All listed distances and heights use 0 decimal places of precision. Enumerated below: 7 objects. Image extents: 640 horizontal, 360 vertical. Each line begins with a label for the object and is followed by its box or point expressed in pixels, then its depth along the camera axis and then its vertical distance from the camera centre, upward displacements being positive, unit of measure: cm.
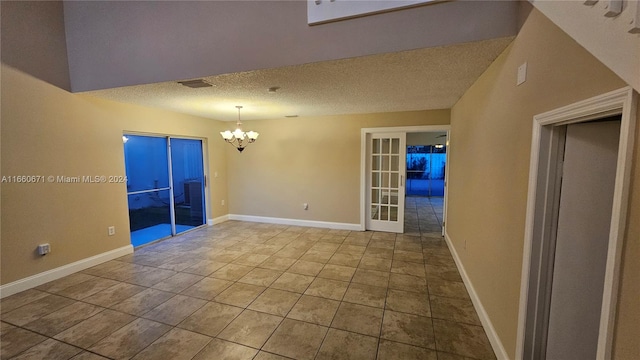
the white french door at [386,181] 500 -41
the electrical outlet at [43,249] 314 -112
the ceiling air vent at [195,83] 291 +92
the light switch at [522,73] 167 +59
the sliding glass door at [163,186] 450 -49
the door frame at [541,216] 124 -33
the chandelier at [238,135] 435 +45
